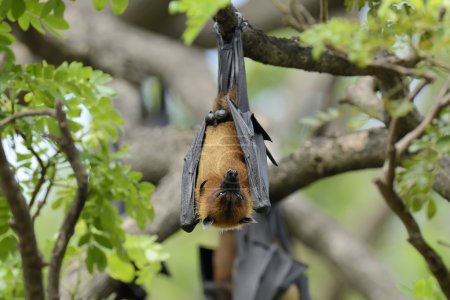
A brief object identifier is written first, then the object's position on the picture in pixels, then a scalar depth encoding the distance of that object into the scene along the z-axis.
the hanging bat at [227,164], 8.84
